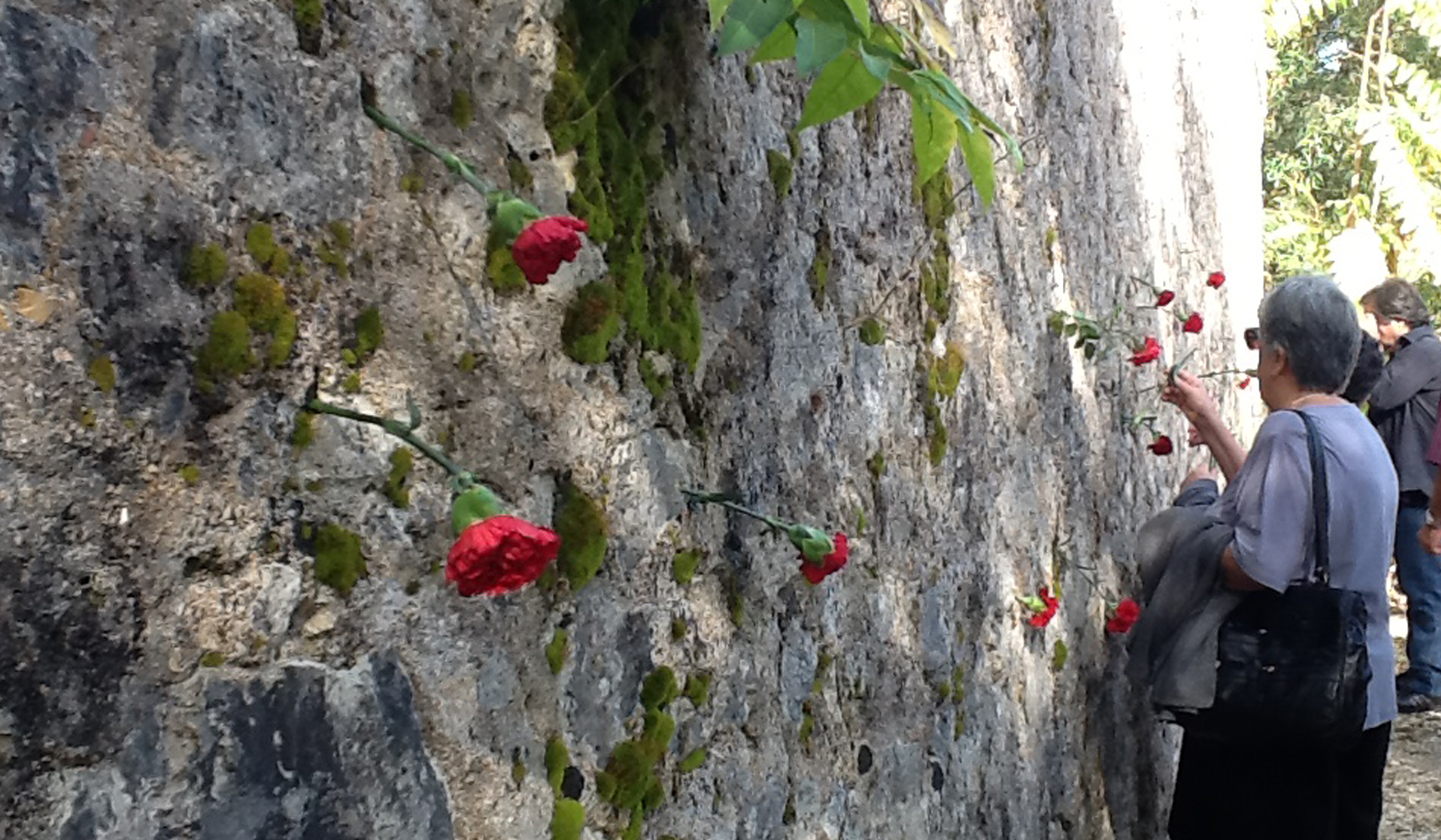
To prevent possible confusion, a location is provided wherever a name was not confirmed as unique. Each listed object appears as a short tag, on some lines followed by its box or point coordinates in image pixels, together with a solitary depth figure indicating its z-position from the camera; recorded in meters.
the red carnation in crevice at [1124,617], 2.87
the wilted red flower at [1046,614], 2.53
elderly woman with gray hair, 2.51
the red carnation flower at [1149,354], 3.04
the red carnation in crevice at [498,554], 1.03
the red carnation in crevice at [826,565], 1.57
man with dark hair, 4.96
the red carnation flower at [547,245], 1.14
